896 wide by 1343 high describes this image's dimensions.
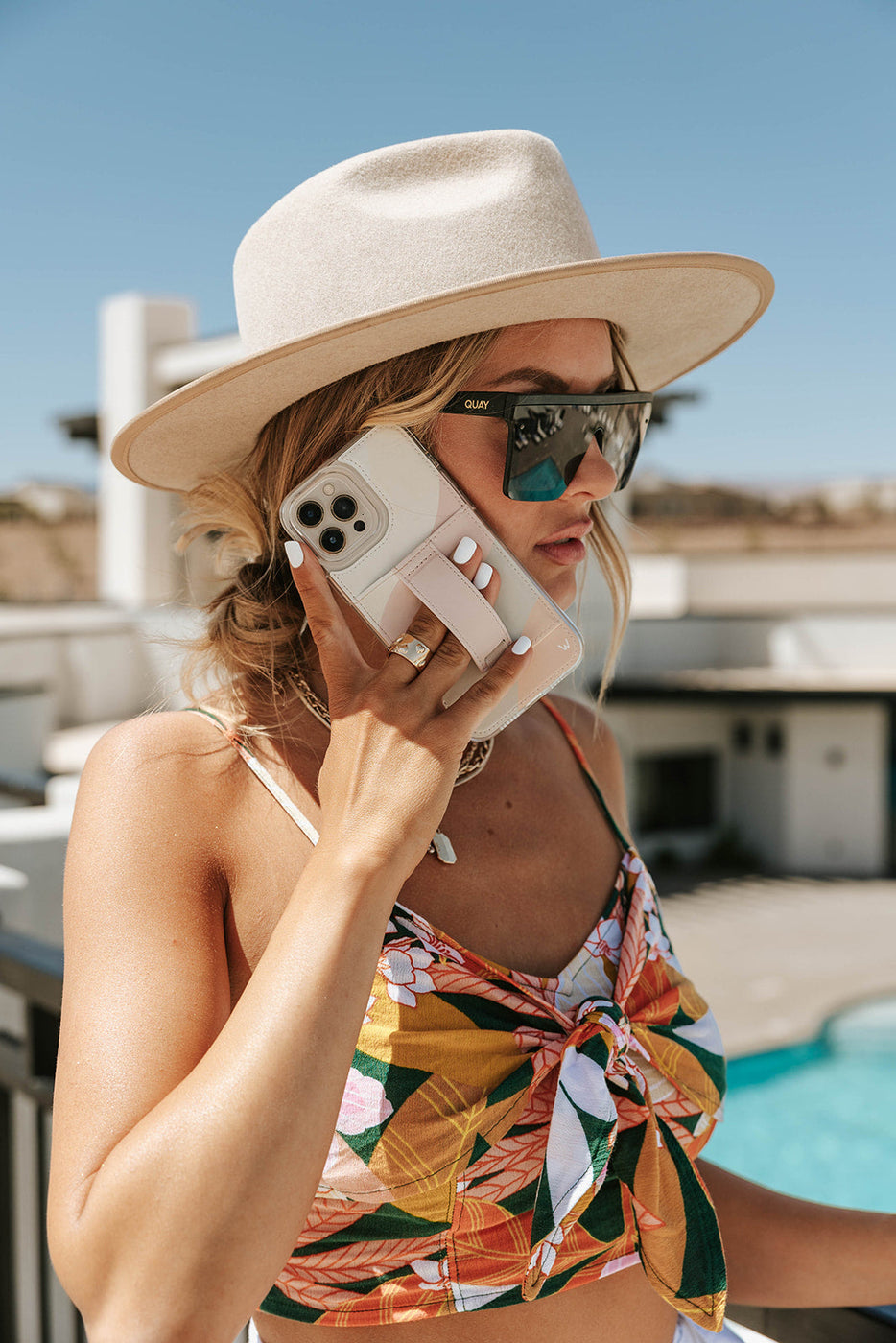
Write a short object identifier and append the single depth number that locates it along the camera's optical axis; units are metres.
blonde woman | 0.75
